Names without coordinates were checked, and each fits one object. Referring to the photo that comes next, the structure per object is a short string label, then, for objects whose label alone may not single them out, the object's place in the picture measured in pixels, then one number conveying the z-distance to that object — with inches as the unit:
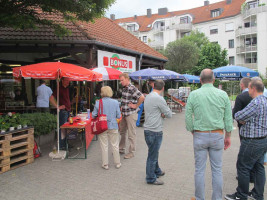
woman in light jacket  194.9
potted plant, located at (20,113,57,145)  248.2
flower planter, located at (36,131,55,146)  268.0
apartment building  1424.7
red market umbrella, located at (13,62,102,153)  209.0
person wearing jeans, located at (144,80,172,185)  156.8
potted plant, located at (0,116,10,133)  193.0
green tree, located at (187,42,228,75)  1269.7
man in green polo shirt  121.6
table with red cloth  221.3
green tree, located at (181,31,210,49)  1488.7
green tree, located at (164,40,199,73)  1136.8
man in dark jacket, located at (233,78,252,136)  156.4
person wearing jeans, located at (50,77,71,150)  251.4
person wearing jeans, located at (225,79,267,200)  130.6
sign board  421.4
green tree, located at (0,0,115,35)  242.7
